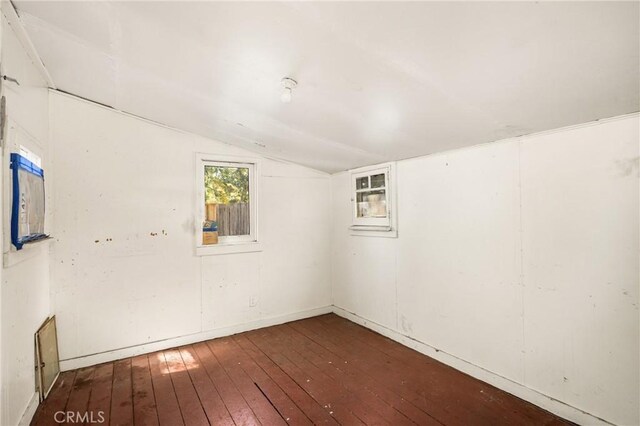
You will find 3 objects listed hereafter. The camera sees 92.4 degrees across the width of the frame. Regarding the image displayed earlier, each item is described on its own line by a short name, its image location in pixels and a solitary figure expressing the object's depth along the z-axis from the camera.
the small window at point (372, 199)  3.24
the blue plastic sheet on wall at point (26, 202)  1.69
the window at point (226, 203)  3.32
